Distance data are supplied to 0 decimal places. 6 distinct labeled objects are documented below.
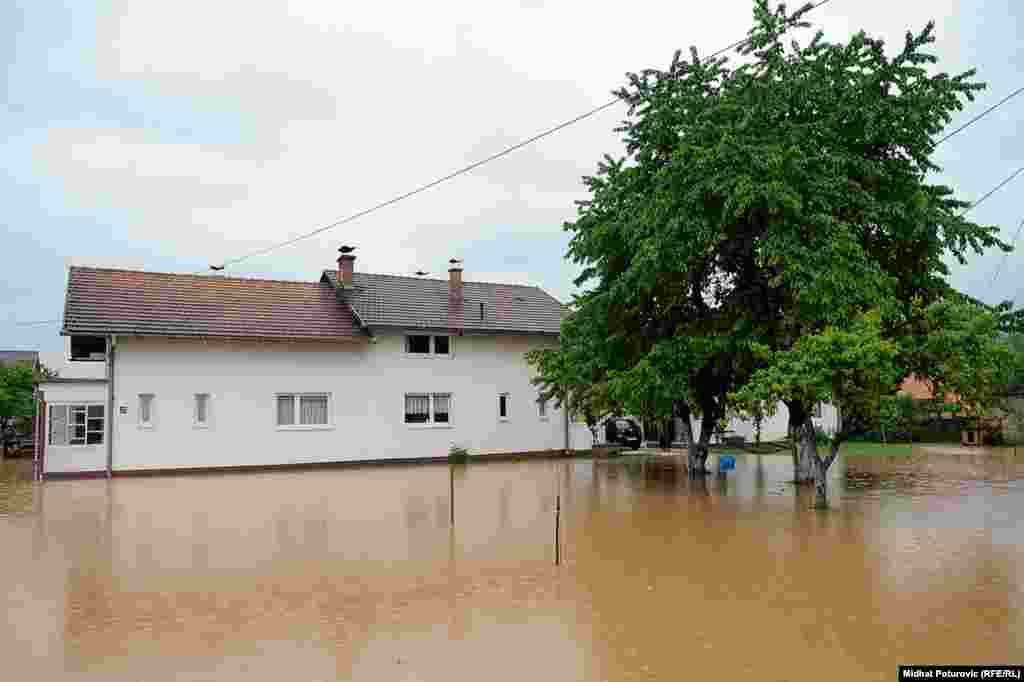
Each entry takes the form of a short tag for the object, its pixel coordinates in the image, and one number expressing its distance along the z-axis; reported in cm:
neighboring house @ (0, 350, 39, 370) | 5487
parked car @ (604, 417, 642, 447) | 3488
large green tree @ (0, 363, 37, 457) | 3566
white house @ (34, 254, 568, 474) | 2498
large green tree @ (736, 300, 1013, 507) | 1488
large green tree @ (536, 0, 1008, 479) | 1716
